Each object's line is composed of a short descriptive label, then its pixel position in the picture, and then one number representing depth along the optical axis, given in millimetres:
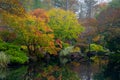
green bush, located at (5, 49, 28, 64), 15190
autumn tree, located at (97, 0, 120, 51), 17468
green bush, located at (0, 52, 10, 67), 13618
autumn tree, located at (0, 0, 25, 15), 11365
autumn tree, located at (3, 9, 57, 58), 16533
